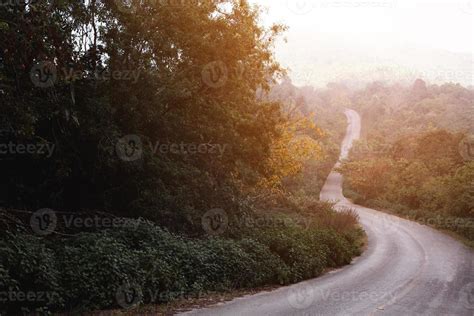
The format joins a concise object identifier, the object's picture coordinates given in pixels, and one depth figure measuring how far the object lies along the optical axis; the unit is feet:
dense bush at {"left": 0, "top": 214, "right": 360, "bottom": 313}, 27.66
